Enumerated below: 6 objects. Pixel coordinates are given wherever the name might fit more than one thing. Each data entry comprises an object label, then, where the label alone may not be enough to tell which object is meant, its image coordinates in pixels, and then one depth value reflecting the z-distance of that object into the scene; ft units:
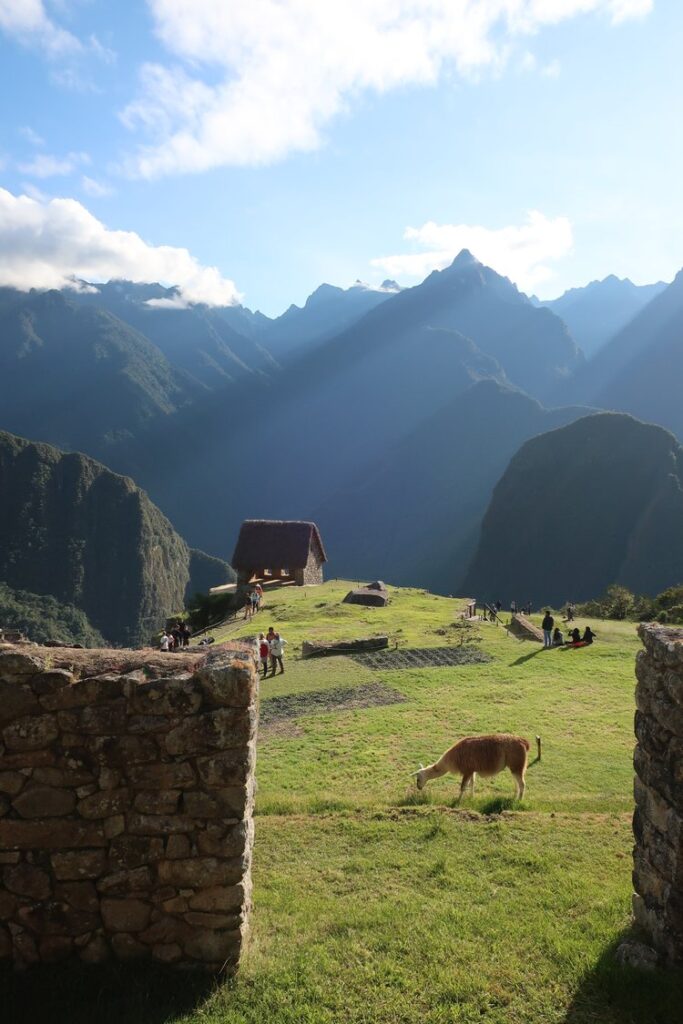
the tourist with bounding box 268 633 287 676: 67.05
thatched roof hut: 161.79
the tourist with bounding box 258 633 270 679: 66.62
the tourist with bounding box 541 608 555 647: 76.69
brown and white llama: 32.83
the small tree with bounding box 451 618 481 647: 79.06
